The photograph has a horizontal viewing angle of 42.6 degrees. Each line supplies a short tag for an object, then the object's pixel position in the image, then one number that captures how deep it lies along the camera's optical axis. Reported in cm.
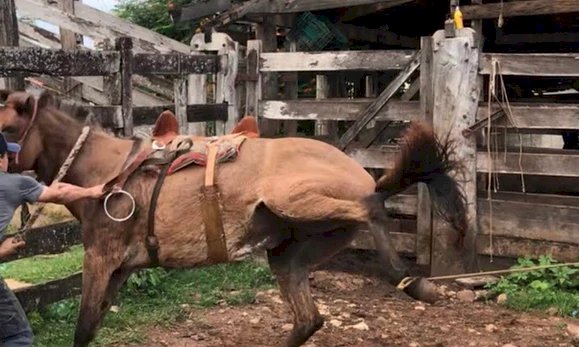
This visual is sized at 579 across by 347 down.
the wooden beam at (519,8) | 693
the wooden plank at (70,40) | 967
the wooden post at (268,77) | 755
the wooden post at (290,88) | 859
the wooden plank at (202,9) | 857
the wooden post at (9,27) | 544
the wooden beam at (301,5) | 798
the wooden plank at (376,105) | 667
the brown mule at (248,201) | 403
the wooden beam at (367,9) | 804
